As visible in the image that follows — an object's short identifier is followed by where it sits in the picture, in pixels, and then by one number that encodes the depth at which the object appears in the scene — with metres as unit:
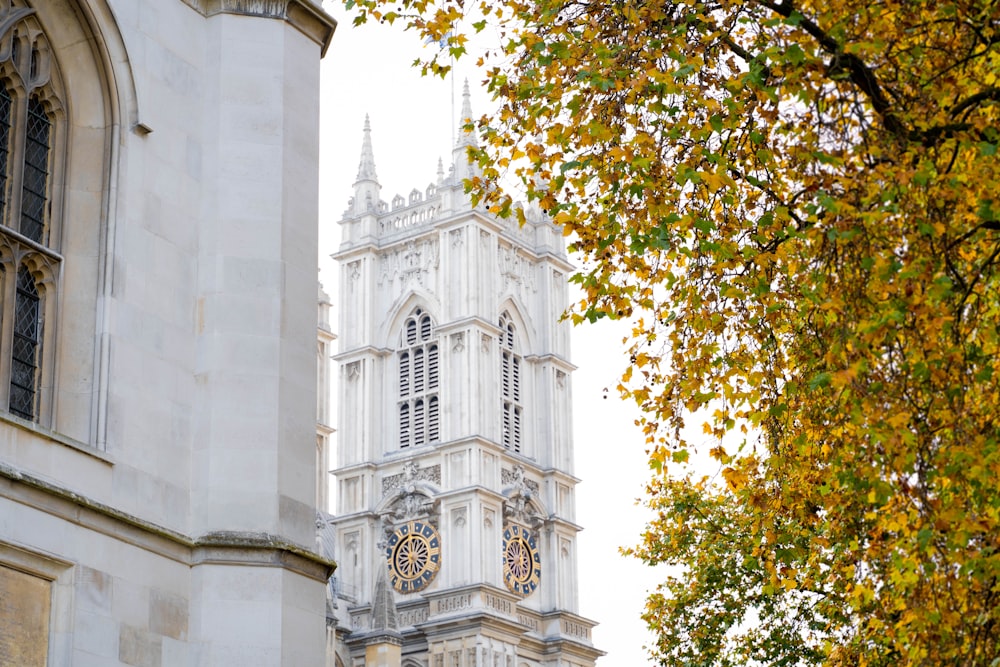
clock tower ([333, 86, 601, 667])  71.62
